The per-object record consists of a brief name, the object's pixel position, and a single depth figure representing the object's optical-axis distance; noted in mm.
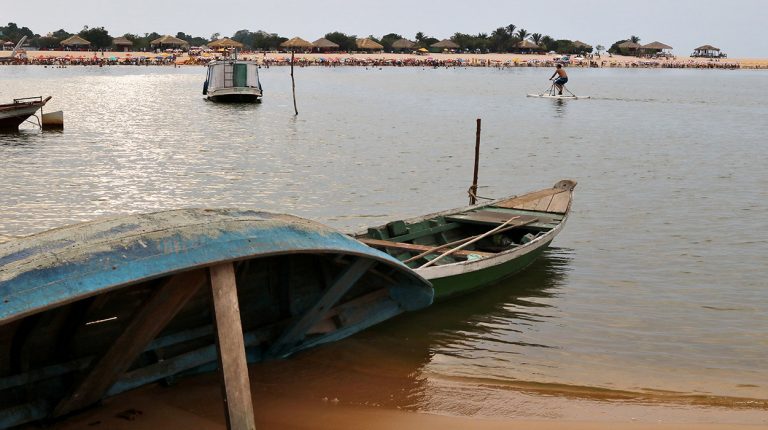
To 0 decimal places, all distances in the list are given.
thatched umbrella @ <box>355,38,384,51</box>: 135162
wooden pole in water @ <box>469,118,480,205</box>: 15234
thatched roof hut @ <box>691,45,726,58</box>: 160875
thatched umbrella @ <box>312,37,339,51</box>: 131375
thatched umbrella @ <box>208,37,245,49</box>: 97750
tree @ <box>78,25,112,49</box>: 127562
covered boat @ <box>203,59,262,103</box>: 47281
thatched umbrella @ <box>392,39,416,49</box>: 144875
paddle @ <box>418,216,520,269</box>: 9688
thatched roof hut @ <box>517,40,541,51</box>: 150500
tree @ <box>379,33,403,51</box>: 156625
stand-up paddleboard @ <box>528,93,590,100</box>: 51719
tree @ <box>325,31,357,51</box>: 144125
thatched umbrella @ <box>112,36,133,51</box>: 128825
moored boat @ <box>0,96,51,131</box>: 29562
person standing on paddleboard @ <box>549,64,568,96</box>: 49000
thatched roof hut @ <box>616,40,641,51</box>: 156000
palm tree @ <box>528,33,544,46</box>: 159625
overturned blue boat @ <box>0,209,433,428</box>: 4949
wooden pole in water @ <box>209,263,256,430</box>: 5410
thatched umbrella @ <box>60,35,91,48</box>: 117625
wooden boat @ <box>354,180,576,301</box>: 10039
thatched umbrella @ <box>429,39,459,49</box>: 144875
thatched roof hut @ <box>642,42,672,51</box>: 151000
